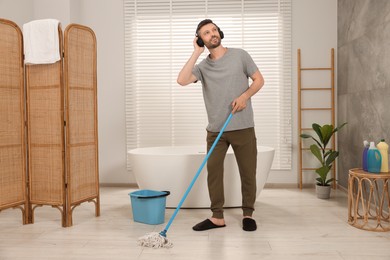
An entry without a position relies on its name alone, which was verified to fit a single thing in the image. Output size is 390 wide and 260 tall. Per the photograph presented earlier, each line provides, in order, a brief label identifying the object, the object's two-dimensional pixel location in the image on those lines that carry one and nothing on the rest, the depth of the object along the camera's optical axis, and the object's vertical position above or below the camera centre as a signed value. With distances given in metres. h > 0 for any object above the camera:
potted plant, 4.39 -0.45
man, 3.12 +0.06
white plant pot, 4.37 -0.81
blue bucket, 3.35 -0.75
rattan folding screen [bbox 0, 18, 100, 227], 3.26 -0.13
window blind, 5.01 +0.59
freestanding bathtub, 3.88 -0.57
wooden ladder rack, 4.93 +0.06
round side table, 3.12 -0.78
